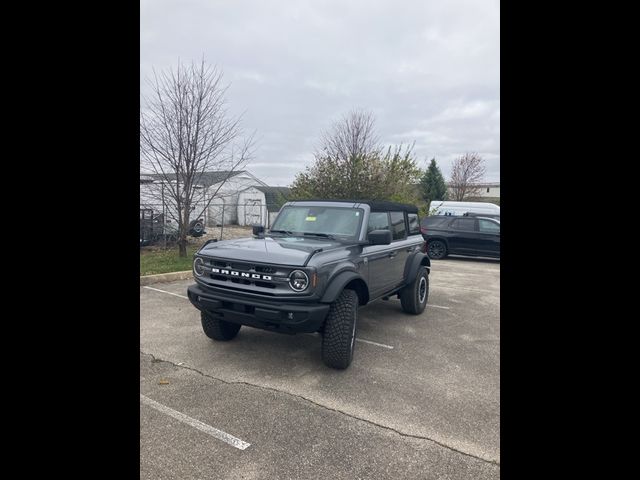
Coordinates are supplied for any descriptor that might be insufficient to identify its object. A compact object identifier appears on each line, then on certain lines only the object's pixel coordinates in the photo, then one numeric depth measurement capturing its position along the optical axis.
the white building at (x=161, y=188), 11.11
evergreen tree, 32.75
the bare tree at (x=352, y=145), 15.45
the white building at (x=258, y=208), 22.83
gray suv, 3.48
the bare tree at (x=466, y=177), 32.19
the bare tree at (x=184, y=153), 10.42
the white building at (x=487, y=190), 33.16
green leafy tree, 13.84
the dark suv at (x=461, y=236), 13.02
